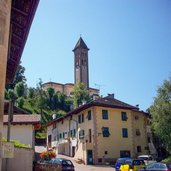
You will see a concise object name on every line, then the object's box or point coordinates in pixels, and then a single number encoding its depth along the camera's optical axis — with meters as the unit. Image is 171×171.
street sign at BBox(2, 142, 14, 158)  6.00
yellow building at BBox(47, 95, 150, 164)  27.49
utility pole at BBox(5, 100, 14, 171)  7.73
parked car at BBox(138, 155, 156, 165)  25.65
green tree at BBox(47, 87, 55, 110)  62.58
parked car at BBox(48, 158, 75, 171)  17.80
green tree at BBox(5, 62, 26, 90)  61.62
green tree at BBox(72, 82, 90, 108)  57.98
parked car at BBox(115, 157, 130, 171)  18.66
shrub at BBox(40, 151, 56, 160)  21.17
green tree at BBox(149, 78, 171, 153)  24.59
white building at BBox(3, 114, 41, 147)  18.29
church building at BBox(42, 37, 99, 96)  75.50
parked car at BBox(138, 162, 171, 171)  13.42
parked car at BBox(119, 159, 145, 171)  16.96
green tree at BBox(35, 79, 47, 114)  58.67
